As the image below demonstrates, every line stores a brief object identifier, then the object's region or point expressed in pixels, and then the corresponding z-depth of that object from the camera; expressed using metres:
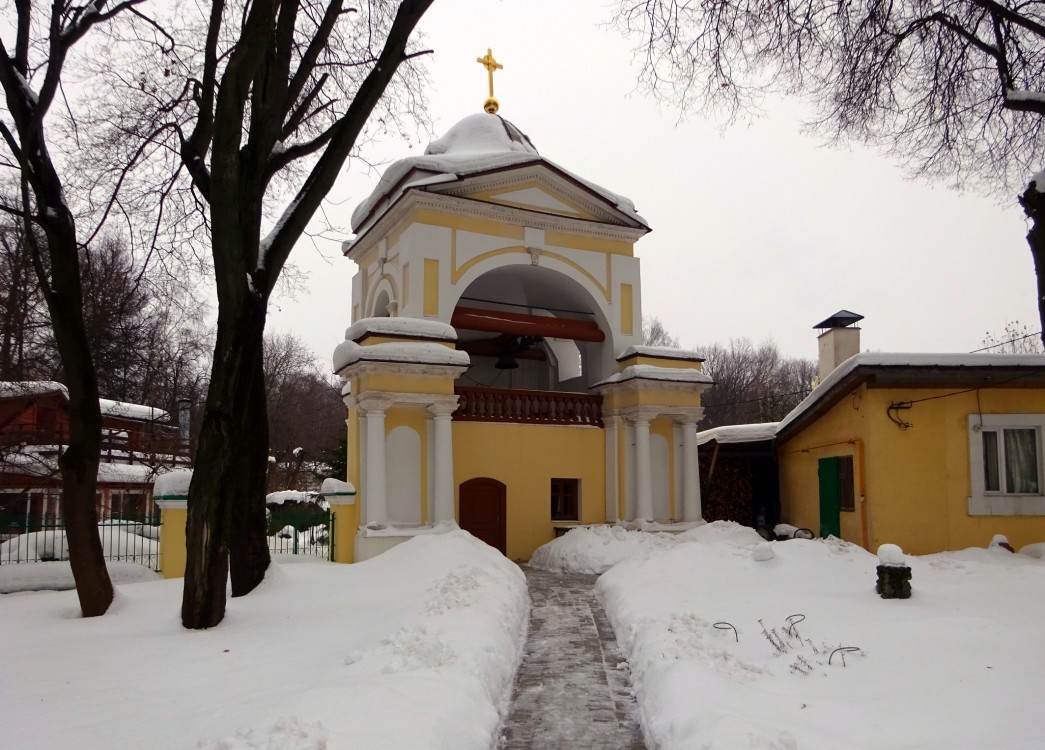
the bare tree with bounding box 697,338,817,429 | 48.31
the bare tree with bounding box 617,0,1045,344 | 8.87
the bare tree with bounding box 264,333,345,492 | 40.53
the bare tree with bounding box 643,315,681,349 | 54.01
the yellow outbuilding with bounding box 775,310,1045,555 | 13.51
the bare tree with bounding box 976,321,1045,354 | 35.10
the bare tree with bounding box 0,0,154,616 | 8.70
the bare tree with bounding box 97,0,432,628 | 8.05
